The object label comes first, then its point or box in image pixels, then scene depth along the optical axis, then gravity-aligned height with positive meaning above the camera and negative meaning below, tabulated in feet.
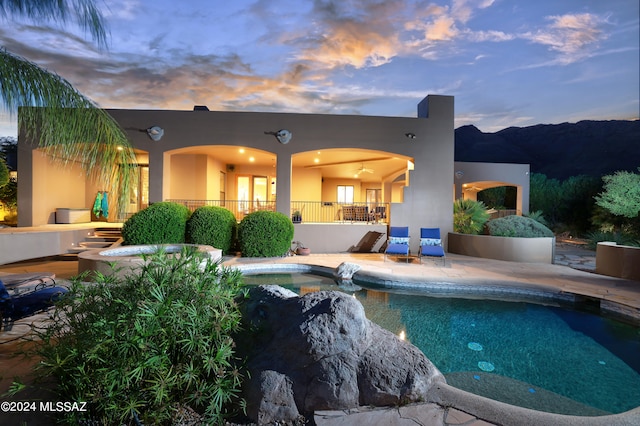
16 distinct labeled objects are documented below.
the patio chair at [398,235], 35.53 -2.50
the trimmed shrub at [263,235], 33.30 -2.40
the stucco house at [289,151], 36.65 +7.86
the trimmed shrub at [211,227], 32.58 -1.59
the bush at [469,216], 38.62 -0.24
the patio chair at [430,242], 31.66 -3.09
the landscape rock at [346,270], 25.90 -4.80
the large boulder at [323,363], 8.27 -4.24
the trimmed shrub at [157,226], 30.32 -1.43
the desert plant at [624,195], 33.99 +2.28
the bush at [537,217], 45.94 -0.32
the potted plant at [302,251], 36.01 -4.38
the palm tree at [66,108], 11.77 +4.13
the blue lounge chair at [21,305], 13.06 -4.04
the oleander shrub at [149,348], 7.18 -3.31
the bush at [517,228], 34.35 -1.47
